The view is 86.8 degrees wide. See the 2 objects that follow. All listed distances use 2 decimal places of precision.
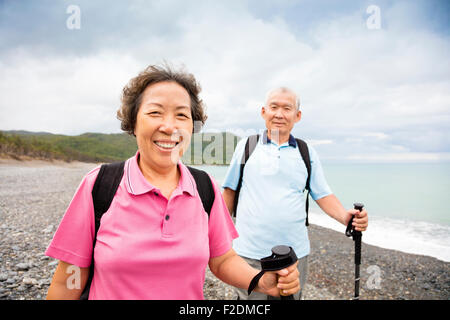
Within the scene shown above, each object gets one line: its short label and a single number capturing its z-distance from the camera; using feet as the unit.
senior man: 3.05
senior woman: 1.44
